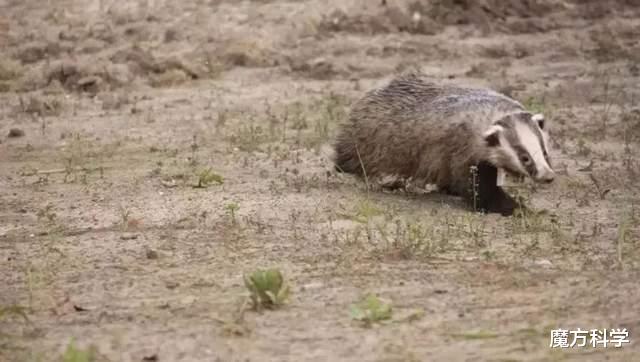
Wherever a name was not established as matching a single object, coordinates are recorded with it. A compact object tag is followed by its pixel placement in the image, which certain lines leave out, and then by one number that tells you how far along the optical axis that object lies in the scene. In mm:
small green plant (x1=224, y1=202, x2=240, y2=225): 14587
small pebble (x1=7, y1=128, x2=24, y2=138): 21250
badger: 15070
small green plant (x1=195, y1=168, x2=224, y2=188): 16808
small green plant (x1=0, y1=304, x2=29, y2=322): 11278
